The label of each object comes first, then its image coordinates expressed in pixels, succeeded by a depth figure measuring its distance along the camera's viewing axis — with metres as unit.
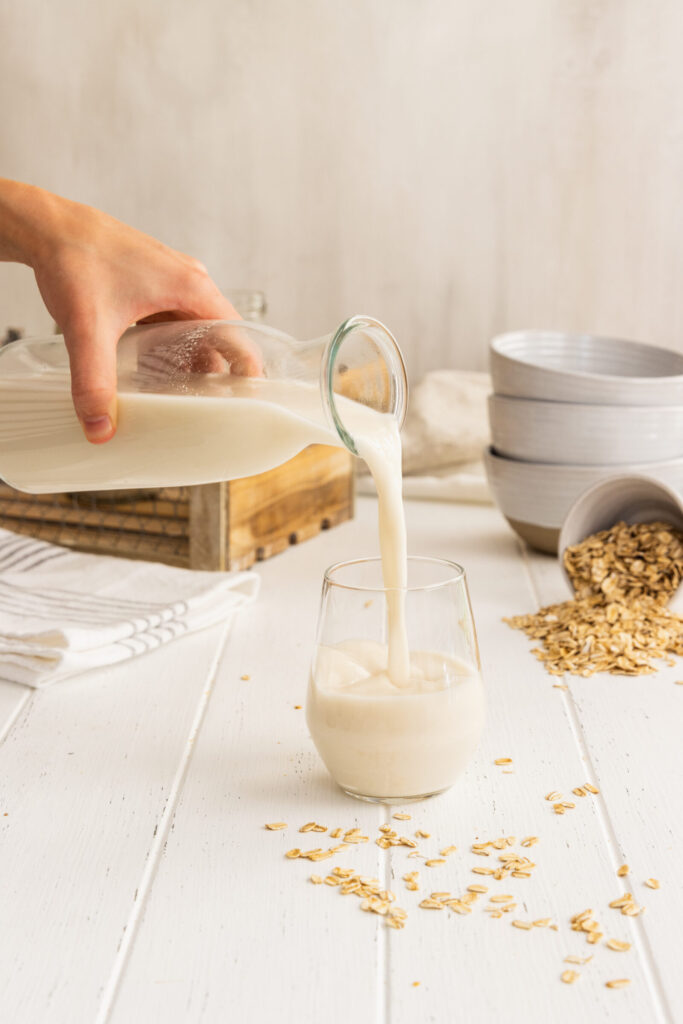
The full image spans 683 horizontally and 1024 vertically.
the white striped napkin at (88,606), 1.12
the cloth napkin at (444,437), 2.13
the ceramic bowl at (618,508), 1.41
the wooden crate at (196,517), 1.51
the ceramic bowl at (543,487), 1.53
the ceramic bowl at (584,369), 1.51
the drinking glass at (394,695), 0.81
